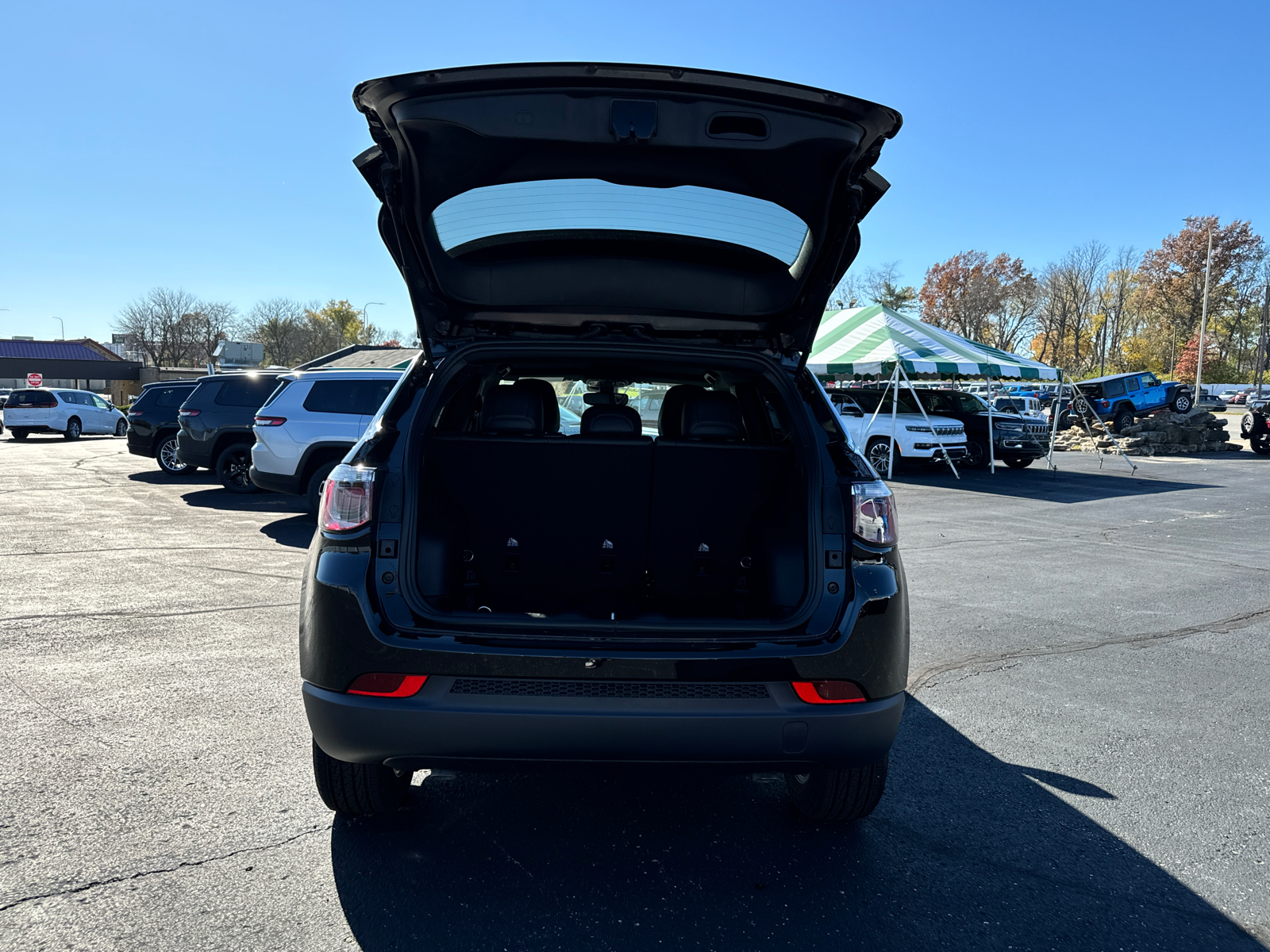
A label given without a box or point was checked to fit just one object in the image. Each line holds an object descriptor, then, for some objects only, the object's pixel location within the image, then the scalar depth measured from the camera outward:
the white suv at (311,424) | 9.80
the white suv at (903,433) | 17.72
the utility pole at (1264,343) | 56.06
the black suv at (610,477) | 2.44
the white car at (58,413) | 27.55
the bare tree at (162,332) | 78.06
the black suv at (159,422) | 15.25
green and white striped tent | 17.78
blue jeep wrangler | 29.48
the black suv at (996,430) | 19.39
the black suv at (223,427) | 12.73
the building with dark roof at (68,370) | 85.12
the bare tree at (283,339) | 74.44
